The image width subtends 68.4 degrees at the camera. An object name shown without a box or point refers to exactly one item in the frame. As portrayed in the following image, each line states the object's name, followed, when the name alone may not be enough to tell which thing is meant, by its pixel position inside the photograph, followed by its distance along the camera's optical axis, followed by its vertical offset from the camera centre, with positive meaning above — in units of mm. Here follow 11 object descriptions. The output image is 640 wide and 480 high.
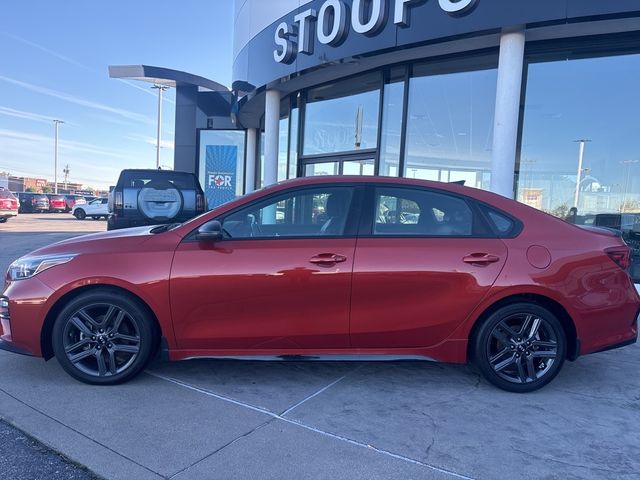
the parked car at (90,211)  31016 -1062
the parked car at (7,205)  21344 -710
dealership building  7008 +2387
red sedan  3494 -625
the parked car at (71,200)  36094 -470
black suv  8992 +7
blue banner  18500 +1231
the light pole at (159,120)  33469 +5783
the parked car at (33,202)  33469 -799
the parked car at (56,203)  35188 -787
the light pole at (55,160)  66562 +4640
